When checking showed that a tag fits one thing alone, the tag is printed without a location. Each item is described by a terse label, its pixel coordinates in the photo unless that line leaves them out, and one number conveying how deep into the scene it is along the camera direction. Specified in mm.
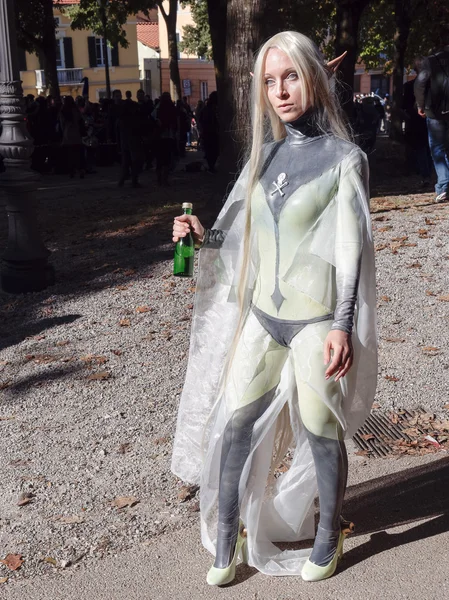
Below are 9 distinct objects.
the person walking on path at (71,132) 17203
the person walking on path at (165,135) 15297
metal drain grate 4410
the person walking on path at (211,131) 17828
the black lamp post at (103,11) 27350
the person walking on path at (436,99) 10328
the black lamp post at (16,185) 7535
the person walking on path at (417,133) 13898
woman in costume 2830
